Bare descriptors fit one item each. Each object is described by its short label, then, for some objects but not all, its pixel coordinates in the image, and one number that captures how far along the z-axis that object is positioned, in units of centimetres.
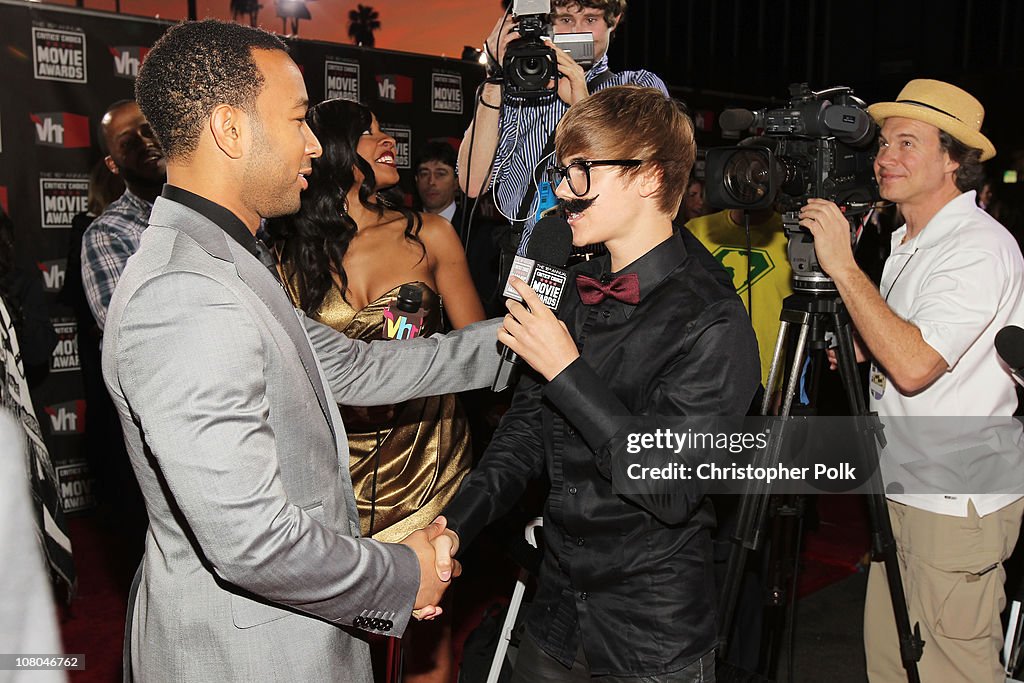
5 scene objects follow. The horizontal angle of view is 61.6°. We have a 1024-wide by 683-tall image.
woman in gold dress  275
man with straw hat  227
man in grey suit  129
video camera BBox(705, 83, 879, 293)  237
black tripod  227
